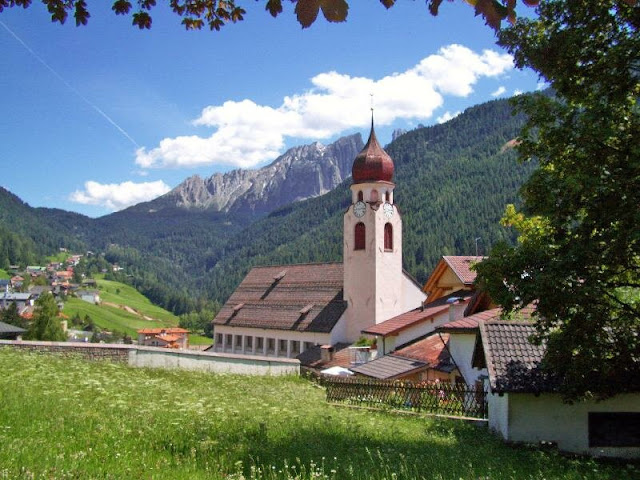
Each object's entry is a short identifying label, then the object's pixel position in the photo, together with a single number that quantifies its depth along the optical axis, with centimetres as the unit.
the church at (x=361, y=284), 4316
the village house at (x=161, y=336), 9900
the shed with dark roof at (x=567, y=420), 1422
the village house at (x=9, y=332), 4281
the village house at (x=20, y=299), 14600
